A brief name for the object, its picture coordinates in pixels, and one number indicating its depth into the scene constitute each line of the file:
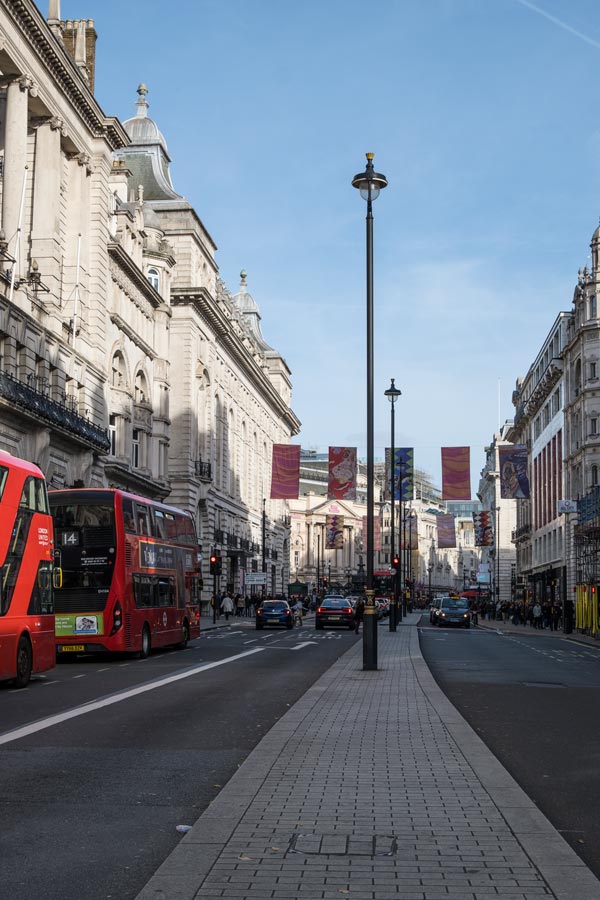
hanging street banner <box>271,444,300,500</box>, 63.09
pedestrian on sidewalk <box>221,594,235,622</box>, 65.75
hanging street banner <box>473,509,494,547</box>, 108.06
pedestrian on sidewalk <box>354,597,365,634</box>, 57.60
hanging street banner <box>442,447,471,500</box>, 46.91
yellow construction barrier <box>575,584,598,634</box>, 51.22
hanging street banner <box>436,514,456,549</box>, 92.44
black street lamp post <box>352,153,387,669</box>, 20.70
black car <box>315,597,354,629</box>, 54.03
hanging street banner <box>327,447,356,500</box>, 47.47
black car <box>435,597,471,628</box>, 67.50
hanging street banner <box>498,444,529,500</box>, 61.31
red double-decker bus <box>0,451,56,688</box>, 18.38
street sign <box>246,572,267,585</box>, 73.31
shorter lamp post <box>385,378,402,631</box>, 45.47
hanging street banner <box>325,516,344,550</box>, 101.88
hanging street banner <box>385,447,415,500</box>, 56.34
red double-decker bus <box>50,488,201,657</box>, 25.89
